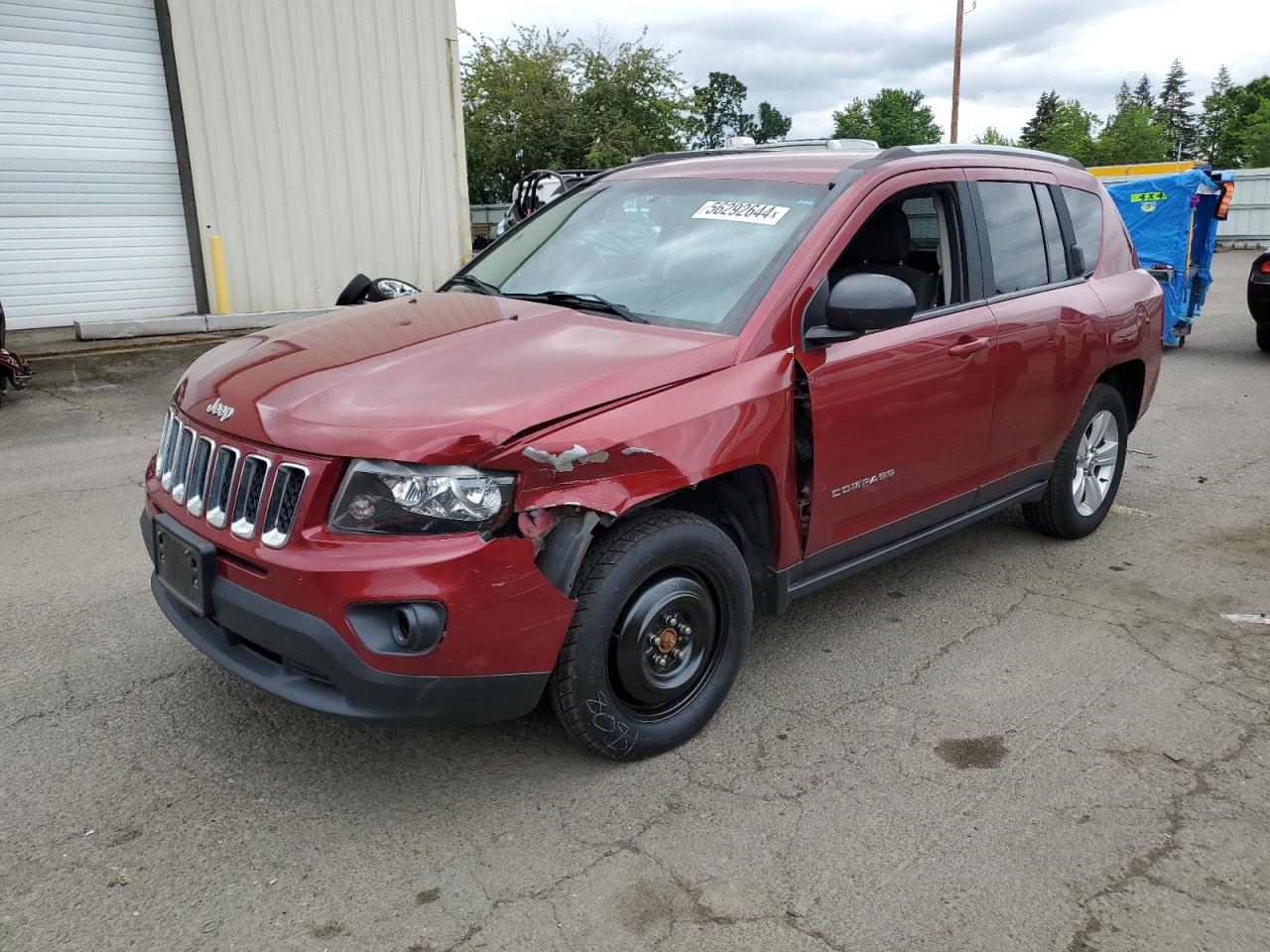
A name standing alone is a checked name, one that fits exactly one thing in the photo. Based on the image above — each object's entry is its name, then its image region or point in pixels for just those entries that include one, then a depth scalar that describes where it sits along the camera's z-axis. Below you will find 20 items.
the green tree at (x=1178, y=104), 112.56
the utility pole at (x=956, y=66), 33.84
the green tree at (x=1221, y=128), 67.93
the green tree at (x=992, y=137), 65.02
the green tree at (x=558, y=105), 42.16
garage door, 11.76
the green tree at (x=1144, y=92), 116.44
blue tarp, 11.21
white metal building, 11.93
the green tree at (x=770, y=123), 121.50
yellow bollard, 12.68
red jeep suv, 2.59
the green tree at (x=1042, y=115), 102.36
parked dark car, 10.88
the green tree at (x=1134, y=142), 52.09
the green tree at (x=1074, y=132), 55.00
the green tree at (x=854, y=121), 107.19
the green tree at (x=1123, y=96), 107.54
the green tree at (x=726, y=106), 115.81
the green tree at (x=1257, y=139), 52.91
